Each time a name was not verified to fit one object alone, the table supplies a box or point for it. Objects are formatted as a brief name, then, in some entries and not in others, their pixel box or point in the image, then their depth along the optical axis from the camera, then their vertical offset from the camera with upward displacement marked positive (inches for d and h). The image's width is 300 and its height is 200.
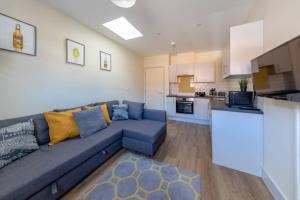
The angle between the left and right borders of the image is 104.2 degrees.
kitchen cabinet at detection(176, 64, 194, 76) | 163.3 +42.6
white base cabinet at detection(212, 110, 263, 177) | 64.1 -24.6
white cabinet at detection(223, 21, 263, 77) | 64.9 +30.8
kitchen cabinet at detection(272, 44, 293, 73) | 33.7 +12.3
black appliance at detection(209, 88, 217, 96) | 159.3 +9.4
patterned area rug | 51.6 -42.0
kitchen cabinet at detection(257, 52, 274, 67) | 42.8 +15.4
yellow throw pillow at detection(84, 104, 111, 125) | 93.6 -11.4
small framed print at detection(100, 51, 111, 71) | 113.9 +38.4
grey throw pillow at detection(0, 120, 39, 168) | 44.8 -18.0
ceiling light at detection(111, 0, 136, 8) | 54.8 +45.9
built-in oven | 156.2 -8.6
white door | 186.5 +18.0
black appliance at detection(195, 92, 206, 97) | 161.2 +6.7
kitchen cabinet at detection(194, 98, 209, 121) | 146.1 -12.8
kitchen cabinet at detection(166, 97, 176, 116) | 168.7 -10.5
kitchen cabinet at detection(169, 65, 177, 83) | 174.4 +38.7
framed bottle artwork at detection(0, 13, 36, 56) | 56.9 +33.3
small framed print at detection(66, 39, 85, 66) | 85.7 +35.9
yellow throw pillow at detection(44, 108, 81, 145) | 64.1 -15.5
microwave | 73.4 -0.2
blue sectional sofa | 39.1 -26.3
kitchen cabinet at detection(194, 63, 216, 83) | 152.9 +35.1
